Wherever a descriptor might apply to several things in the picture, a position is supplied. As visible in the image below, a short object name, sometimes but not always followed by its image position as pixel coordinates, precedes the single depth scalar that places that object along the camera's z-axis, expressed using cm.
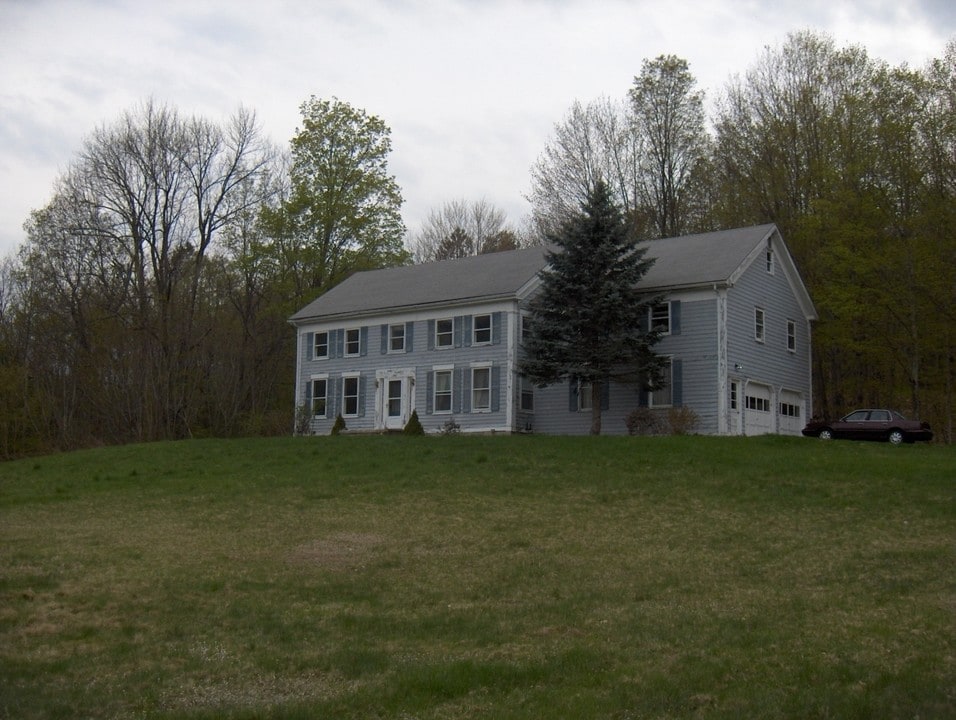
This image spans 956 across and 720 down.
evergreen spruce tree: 3312
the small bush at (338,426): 3941
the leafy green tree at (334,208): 5356
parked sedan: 3312
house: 3444
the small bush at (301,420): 4047
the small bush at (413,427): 3597
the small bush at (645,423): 3344
